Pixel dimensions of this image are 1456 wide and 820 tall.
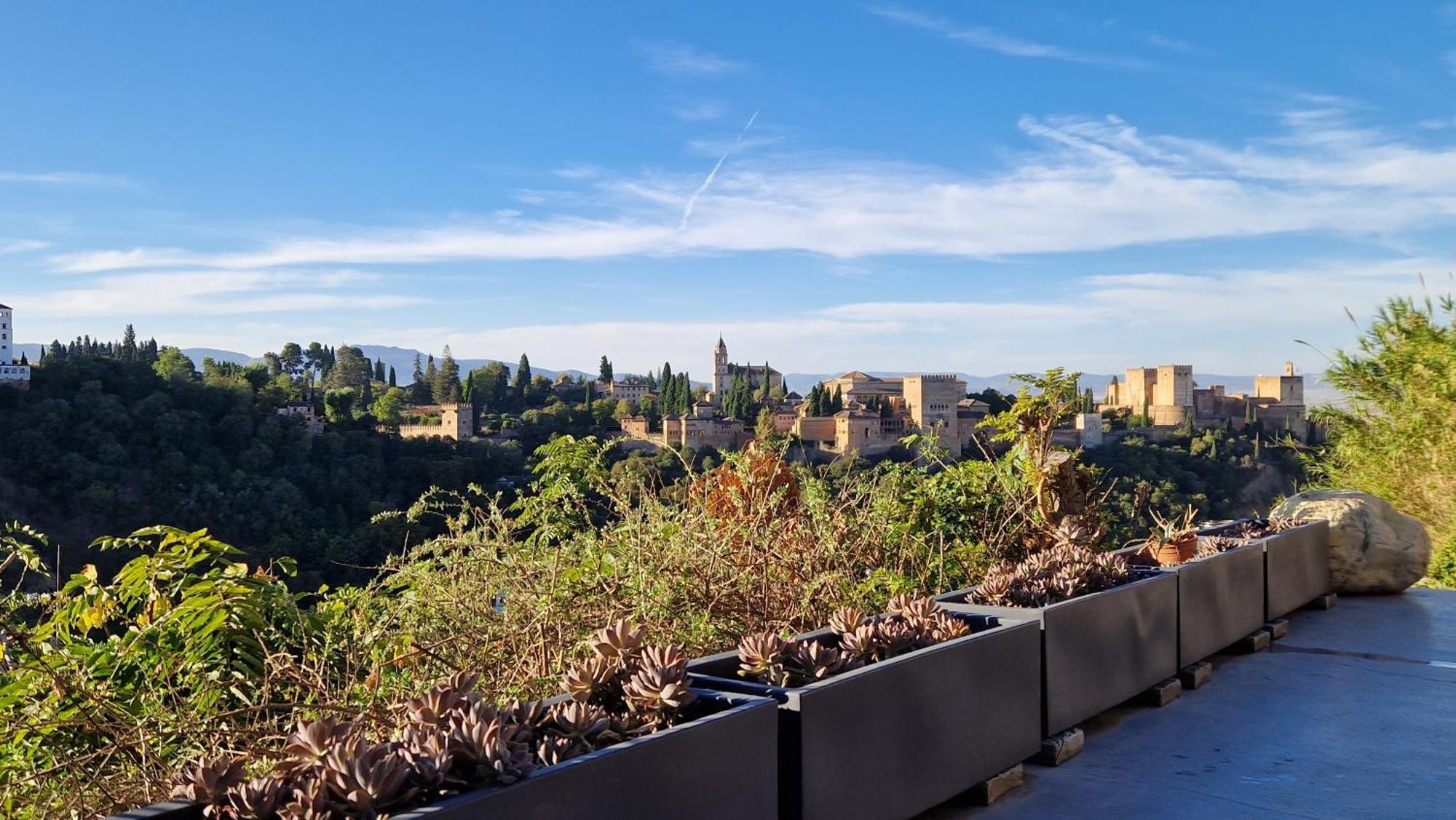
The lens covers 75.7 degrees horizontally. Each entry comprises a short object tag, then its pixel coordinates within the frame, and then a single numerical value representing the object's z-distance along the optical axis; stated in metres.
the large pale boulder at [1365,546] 5.10
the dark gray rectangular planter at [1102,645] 2.48
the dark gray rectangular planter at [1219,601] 3.31
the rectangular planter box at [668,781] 1.20
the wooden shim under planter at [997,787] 2.18
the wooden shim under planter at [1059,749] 2.46
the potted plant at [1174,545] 3.82
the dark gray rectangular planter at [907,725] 1.69
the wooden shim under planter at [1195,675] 3.25
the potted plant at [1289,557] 4.17
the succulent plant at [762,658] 1.90
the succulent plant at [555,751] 1.37
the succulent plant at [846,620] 2.17
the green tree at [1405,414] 7.01
